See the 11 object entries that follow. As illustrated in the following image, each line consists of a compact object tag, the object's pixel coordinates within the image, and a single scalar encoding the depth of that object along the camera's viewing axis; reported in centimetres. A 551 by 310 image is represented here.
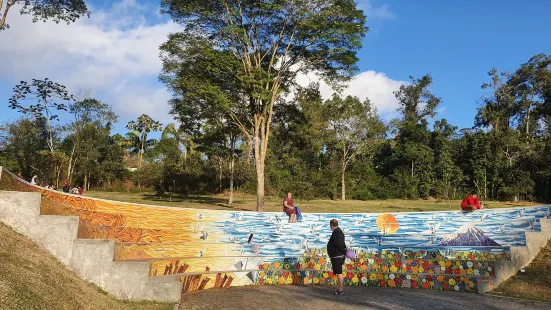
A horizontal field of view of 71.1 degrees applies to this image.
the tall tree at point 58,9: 2165
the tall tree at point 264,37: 2155
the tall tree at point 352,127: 4153
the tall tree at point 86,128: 4338
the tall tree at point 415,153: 4056
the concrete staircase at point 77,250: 737
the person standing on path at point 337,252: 909
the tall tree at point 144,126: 5578
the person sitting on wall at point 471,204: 1197
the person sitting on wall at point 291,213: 1200
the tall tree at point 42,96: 4009
